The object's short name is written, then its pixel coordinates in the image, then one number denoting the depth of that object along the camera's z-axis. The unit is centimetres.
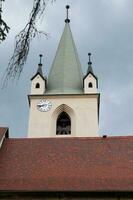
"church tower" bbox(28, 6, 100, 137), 2962
